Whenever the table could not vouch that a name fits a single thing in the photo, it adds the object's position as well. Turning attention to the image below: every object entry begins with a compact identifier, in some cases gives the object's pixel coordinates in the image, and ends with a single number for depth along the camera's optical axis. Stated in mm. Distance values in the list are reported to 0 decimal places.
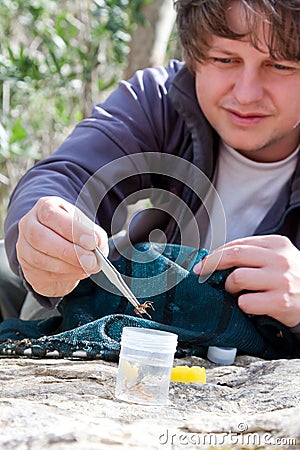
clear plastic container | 1130
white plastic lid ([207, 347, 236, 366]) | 1332
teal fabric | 1308
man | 1340
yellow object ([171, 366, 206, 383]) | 1215
